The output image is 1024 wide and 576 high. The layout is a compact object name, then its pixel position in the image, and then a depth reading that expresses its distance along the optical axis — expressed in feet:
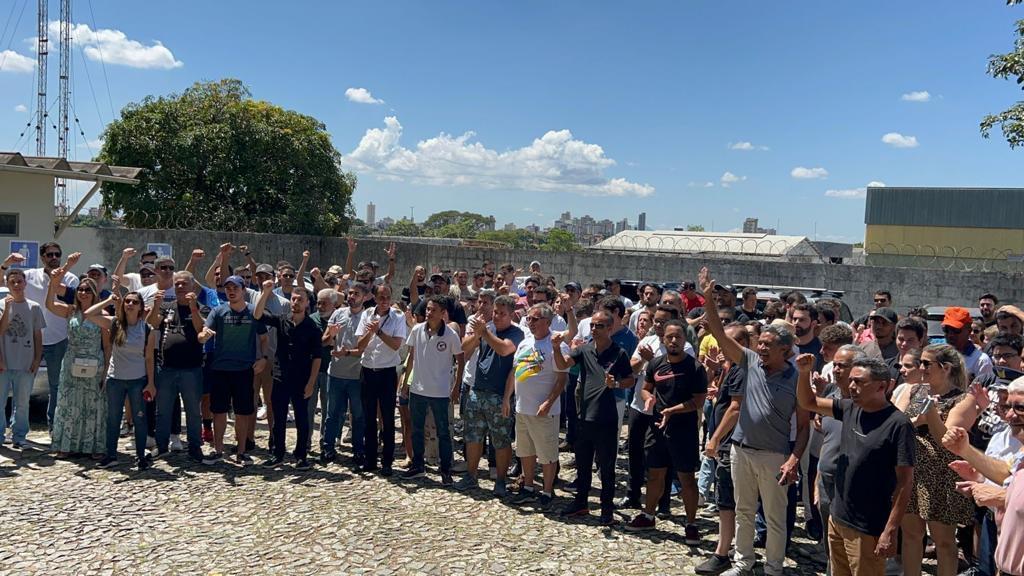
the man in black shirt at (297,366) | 25.21
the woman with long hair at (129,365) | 24.48
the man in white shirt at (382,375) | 24.84
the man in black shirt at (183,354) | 24.72
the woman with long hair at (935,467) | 15.81
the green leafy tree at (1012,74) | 33.42
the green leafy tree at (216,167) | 79.00
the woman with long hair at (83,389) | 24.91
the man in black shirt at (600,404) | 21.03
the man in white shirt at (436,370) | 24.02
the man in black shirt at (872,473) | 13.75
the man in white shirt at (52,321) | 27.61
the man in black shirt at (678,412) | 19.88
